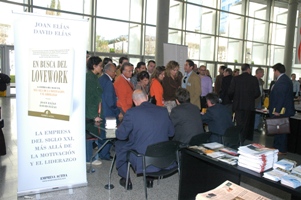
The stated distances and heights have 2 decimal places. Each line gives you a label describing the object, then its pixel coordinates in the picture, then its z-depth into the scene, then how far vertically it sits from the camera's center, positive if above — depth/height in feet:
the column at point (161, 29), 36.17 +5.73
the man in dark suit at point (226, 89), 20.97 -1.31
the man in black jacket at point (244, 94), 16.99 -1.36
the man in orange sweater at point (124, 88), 13.05 -0.90
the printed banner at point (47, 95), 8.56 -0.91
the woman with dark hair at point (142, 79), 15.16 -0.49
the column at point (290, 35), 48.16 +7.34
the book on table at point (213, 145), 8.37 -2.32
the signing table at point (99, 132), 9.25 -2.30
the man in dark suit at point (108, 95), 12.35 -1.18
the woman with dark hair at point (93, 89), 11.71 -0.88
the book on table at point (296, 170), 6.47 -2.34
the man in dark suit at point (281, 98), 15.19 -1.34
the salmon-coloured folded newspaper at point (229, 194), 5.48 -2.55
